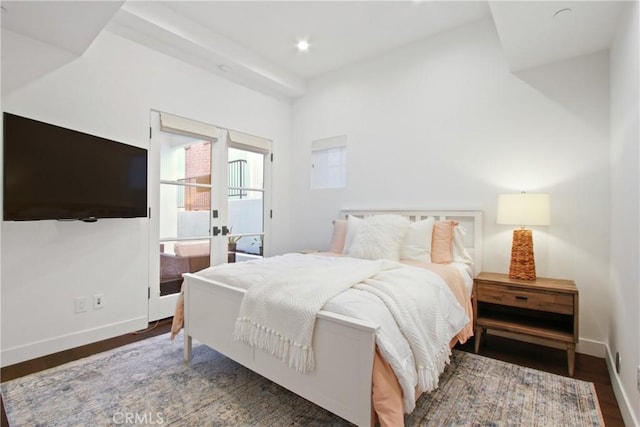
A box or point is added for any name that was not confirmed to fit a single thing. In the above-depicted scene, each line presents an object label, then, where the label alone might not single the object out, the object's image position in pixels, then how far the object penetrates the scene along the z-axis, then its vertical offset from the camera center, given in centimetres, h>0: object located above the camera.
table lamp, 243 -5
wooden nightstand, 220 -73
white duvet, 139 -51
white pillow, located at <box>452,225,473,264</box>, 291 -33
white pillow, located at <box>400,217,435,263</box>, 280 -27
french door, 316 +13
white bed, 134 -76
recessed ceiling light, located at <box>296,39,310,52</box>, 346 +193
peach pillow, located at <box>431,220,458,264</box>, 279 -27
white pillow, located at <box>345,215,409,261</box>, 278 -24
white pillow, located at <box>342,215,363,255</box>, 323 -20
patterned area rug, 168 -114
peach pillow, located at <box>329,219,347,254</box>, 342 -28
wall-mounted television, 206 +28
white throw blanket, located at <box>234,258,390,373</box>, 154 -53
